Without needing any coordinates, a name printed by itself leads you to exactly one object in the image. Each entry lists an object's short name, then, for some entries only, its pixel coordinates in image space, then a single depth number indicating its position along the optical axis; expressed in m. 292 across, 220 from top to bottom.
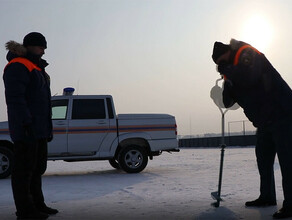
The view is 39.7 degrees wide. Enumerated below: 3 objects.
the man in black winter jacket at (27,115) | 4.03
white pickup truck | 9.56
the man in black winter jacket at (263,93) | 4.04
